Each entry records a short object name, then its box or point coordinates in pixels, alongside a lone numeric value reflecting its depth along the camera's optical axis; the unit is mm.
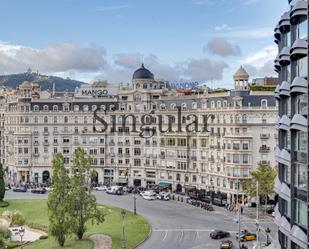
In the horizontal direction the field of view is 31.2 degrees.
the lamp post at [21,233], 81669
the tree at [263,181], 103625
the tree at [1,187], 117275
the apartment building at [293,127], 35031
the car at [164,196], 122931
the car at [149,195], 122562
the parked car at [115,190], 132100
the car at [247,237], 81312
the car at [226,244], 75600
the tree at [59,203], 78188
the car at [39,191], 135750
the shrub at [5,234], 78225
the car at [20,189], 139125
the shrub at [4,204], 114738
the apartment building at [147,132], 118438
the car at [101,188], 140125
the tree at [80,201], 79938
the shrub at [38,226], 94938
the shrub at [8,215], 98688
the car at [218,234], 82550
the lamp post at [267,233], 76588
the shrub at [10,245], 82488
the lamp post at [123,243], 74275
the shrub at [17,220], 97562
